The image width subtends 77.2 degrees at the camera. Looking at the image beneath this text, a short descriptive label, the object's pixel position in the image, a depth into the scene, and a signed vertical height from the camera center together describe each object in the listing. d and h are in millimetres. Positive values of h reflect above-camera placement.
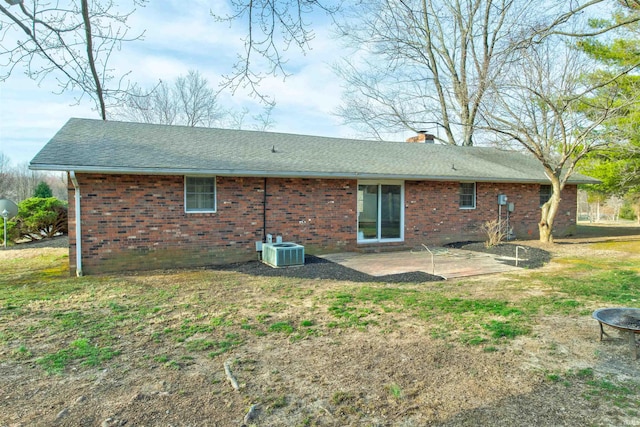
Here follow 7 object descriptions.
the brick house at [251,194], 8820 +385
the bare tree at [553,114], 11516 +2875
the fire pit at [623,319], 3969 -1151
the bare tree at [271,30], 5074 +2328
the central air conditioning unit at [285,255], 9273 -1114
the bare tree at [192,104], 31650 +8341
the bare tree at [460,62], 8102 +5834
